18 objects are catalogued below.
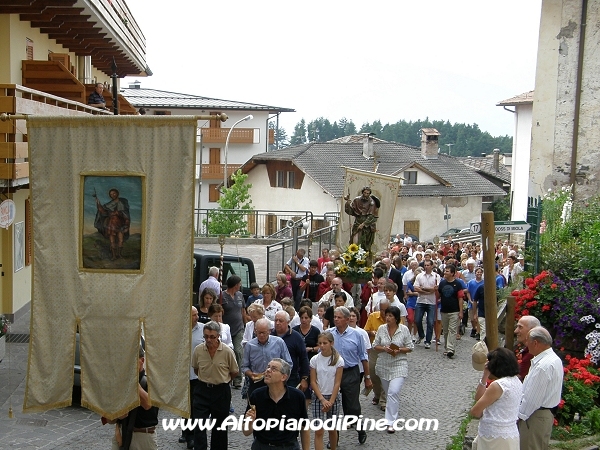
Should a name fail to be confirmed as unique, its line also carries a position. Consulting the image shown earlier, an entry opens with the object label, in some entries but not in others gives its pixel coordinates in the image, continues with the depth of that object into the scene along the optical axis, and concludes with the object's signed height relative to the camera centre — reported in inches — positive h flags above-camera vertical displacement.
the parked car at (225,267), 705.6 -75.6
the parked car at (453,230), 2232.7 -123.4
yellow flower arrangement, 705.6 -71.5
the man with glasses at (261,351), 392.5 -78.0
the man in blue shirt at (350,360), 429.7 -88.0
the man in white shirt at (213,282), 574.4 -71.4
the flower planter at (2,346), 564.4 -114.3
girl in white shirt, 398.9 -90.5
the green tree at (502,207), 2571.4 -68.8
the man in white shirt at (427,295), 681.0 -87.5
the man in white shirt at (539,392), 336.8 -78.7
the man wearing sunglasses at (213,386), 388.5 -93.0
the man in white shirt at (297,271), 744.3 -81.2
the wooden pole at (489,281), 370.3 -40.3
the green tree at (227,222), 1510.8 -83.3
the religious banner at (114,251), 332.8 -30.8
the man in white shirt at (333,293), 550.3 -74.2
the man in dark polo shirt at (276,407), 320.2 -84.0
